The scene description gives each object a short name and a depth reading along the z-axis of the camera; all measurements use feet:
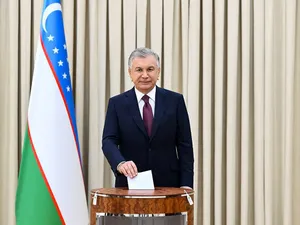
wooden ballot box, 16.16
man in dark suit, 19.47
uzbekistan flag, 23.67
